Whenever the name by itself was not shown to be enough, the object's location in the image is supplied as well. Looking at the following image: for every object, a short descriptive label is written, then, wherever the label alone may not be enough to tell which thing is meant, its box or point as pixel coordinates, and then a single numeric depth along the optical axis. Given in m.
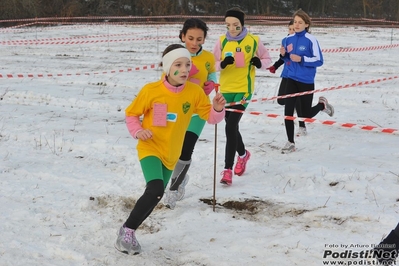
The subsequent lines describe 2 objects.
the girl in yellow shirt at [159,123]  8.40
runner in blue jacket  14.53
